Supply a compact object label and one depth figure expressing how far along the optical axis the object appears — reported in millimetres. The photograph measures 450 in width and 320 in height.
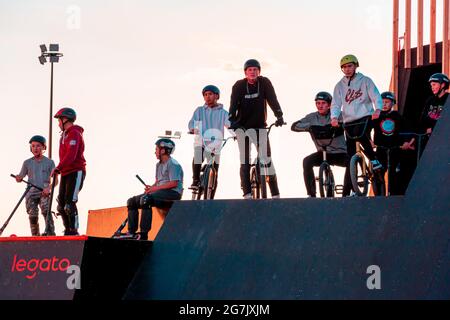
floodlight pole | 29462
